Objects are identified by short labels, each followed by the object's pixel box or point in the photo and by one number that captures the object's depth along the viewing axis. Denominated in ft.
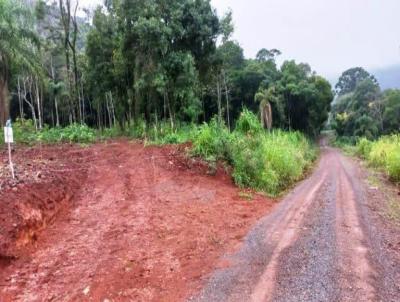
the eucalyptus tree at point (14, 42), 49.49
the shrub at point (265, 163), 35.96
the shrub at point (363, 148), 91.25
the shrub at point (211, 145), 36.09
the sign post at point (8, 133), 23.39
